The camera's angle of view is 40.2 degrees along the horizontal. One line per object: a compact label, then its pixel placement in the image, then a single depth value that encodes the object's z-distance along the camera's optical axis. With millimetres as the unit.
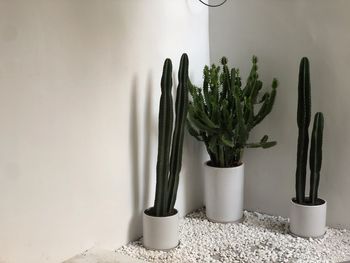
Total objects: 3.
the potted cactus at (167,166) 2260
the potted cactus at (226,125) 2541
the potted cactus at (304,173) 2357
